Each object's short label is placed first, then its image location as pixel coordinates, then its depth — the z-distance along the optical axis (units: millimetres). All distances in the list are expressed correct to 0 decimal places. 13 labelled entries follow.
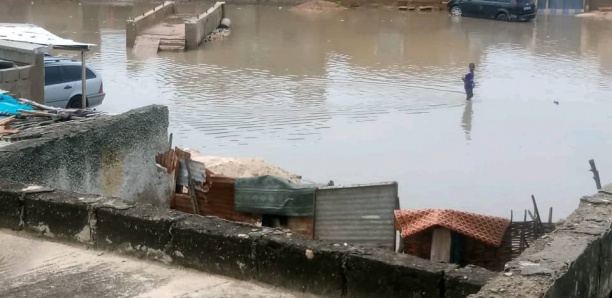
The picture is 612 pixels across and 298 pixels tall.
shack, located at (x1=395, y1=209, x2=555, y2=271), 10953
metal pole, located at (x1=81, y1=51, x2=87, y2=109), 19422
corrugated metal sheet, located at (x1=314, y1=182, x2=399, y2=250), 11844
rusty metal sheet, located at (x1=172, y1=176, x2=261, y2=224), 12820
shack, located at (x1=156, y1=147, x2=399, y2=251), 11891
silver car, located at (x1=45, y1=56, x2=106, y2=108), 19688
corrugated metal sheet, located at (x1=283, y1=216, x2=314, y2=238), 12117
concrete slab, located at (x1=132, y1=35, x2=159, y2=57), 31688
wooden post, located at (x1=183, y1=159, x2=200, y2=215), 12906
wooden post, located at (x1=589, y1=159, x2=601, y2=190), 12352
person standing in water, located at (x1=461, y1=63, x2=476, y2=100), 23717
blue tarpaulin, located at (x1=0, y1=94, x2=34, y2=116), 12719
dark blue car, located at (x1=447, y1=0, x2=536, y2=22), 40219
